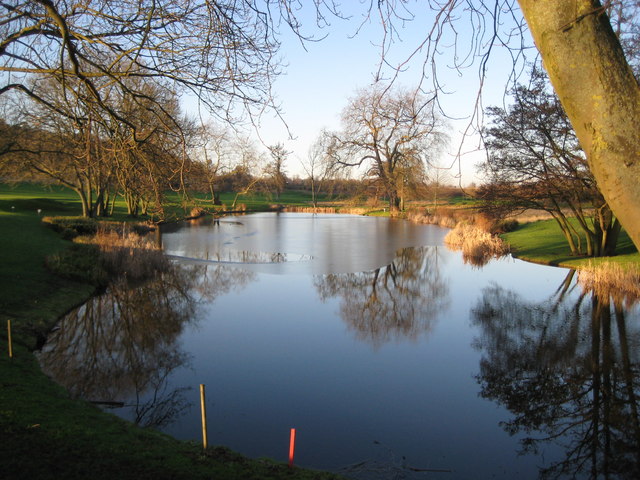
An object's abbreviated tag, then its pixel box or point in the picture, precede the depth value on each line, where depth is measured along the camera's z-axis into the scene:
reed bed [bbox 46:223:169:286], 12.78
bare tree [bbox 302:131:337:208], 40.88
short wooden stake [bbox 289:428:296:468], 4.08
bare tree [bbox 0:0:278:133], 4.20
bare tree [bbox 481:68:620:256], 14.54
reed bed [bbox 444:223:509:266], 19.66
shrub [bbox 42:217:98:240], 17.36
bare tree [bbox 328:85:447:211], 38.81
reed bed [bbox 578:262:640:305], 11.86
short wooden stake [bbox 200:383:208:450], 4.20
